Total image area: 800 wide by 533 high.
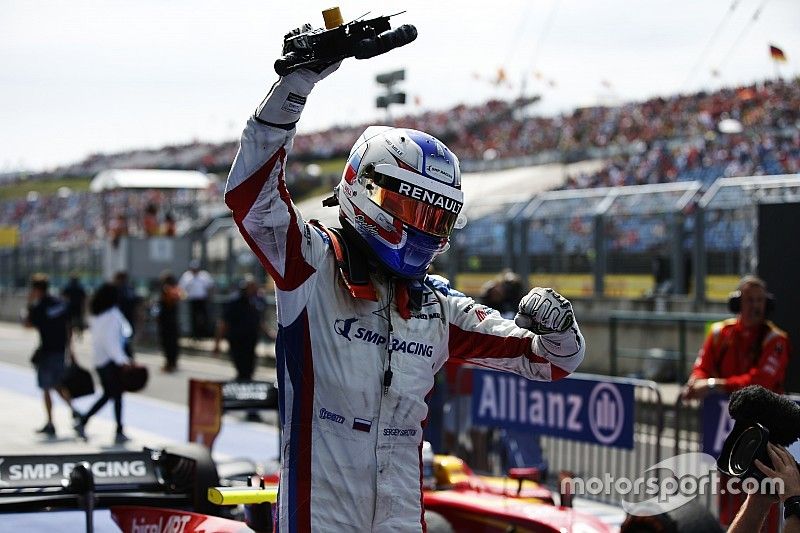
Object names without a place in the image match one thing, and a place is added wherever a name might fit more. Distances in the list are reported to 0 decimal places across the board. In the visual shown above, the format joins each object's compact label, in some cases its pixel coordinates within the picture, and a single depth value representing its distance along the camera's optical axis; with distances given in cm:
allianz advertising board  845
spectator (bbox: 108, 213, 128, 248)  2731
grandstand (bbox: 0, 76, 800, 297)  1528
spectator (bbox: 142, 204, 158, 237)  2752
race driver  338
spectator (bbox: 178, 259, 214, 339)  2250
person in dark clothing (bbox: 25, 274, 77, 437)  1286
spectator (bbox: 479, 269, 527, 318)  1045
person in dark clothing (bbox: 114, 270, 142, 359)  1667
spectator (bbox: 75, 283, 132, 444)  1230
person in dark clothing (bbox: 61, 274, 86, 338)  2142
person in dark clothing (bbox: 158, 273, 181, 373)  1975
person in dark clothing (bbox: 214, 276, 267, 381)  1606
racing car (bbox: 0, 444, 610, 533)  454
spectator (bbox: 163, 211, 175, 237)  2730
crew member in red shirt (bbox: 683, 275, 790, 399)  776
